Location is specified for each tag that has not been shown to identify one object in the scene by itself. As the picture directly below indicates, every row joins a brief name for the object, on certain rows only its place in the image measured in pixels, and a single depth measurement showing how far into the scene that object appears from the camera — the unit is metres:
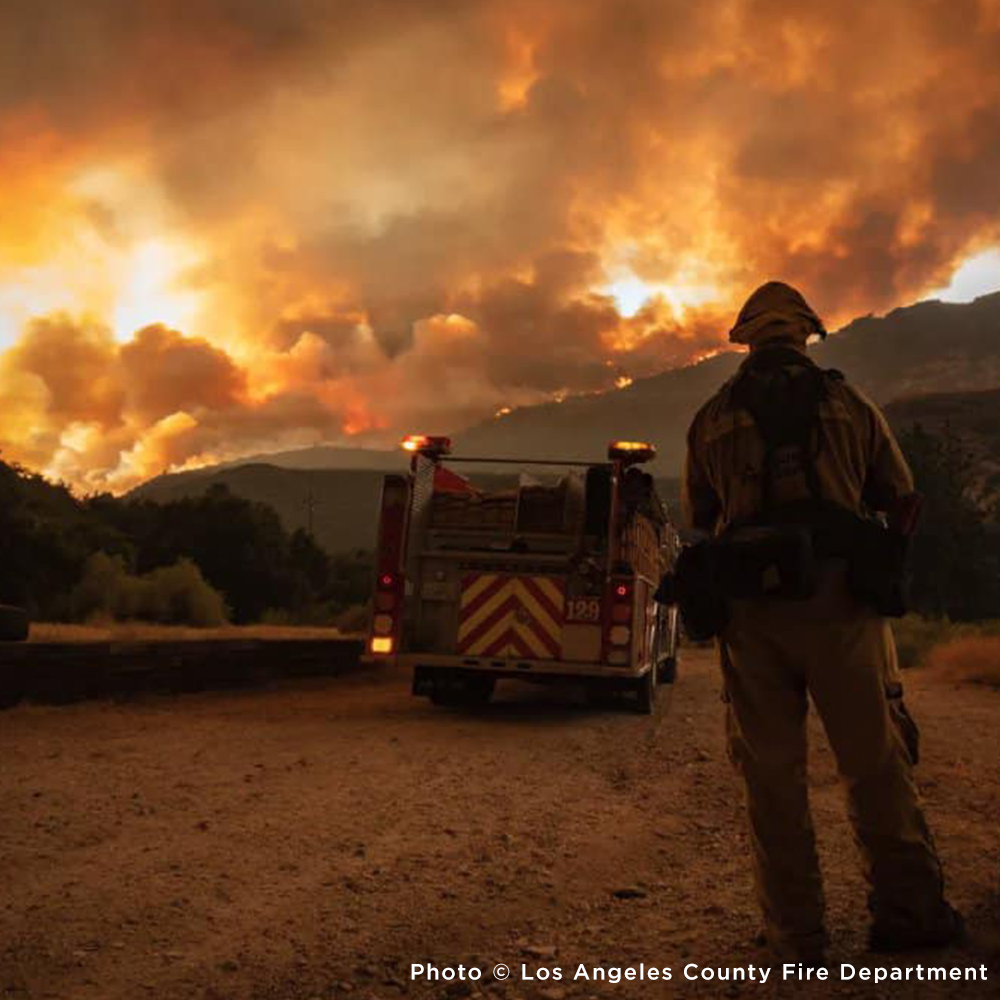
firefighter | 3.09
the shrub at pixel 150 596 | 25.12
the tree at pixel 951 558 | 41.44
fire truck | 9.70
